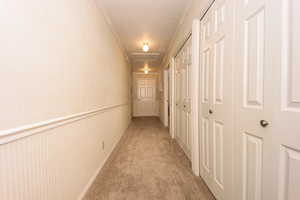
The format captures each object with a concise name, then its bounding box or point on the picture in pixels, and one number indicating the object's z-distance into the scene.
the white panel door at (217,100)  1.23
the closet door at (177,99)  3.21
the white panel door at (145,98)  8.09
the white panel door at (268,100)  0.72
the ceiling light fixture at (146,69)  6.99
